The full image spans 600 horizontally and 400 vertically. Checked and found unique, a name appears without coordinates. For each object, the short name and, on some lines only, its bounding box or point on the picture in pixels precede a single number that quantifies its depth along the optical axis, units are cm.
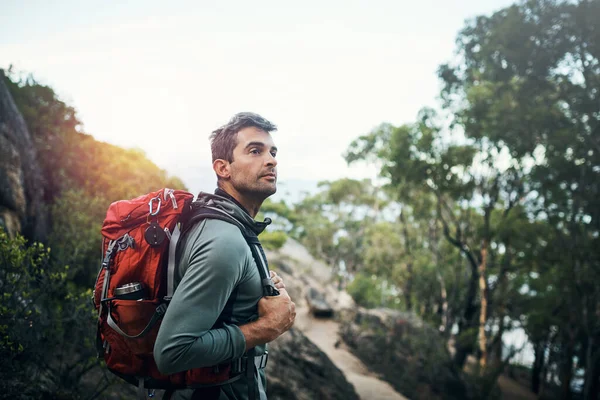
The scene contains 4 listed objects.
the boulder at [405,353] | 1453
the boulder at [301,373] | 704
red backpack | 150
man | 137
